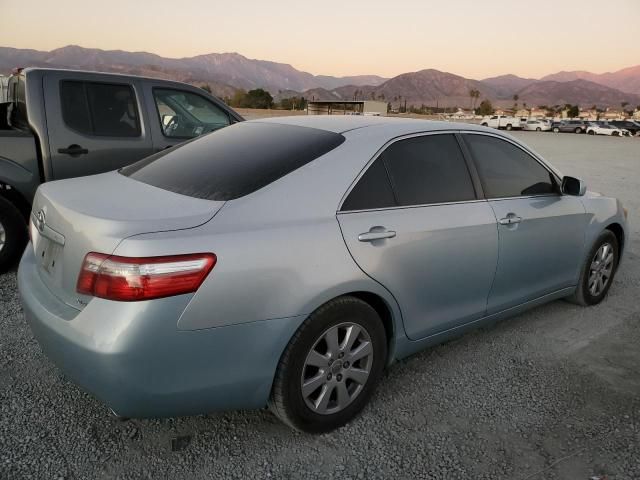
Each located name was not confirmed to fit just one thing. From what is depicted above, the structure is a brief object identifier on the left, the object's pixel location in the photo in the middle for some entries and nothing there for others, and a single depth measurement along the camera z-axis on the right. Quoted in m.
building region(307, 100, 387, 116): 52.97
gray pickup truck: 4.69
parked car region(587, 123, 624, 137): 45.03
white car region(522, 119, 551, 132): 50.59
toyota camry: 2.08
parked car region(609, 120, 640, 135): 46.44
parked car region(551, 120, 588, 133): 49.19
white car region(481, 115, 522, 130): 51.50
